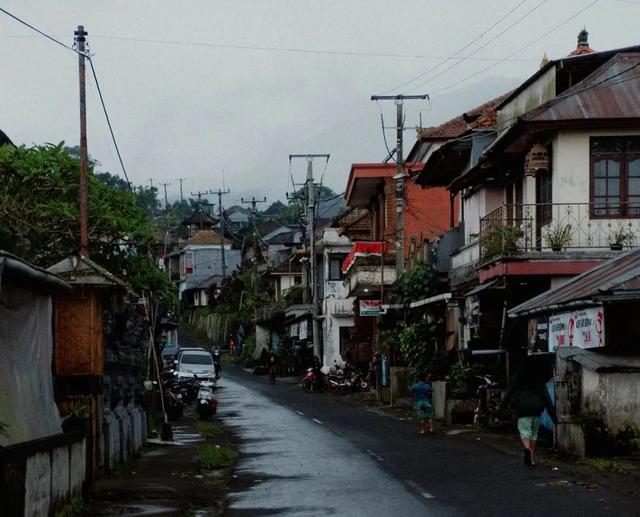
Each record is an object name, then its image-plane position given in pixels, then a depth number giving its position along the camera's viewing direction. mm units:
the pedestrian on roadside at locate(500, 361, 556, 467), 20328
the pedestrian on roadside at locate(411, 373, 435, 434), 29375
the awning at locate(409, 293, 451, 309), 37250
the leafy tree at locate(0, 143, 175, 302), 26984
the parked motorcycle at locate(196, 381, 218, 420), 34938
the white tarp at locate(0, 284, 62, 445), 12602
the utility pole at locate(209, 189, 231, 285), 113019
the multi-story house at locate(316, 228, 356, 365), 69250
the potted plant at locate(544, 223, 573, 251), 28484
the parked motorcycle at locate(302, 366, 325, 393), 57500
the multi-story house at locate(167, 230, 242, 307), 125888
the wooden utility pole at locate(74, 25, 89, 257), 25641
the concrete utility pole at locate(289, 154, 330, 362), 62812
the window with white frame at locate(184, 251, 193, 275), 127250
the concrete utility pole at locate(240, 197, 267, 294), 97038
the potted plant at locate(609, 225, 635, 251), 28562
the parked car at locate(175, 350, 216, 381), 51188
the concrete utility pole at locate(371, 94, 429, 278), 43844
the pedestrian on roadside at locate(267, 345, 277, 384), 68012
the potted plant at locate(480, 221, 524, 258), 28500
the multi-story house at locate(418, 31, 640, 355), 28344
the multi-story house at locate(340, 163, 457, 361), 54188
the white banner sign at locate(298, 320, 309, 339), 77669
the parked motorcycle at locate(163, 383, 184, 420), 33900
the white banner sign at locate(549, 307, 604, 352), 21625
